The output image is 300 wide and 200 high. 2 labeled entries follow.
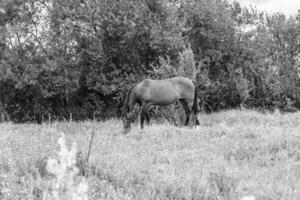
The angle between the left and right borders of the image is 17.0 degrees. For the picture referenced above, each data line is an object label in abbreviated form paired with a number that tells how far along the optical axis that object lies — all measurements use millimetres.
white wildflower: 4889
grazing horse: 30217
